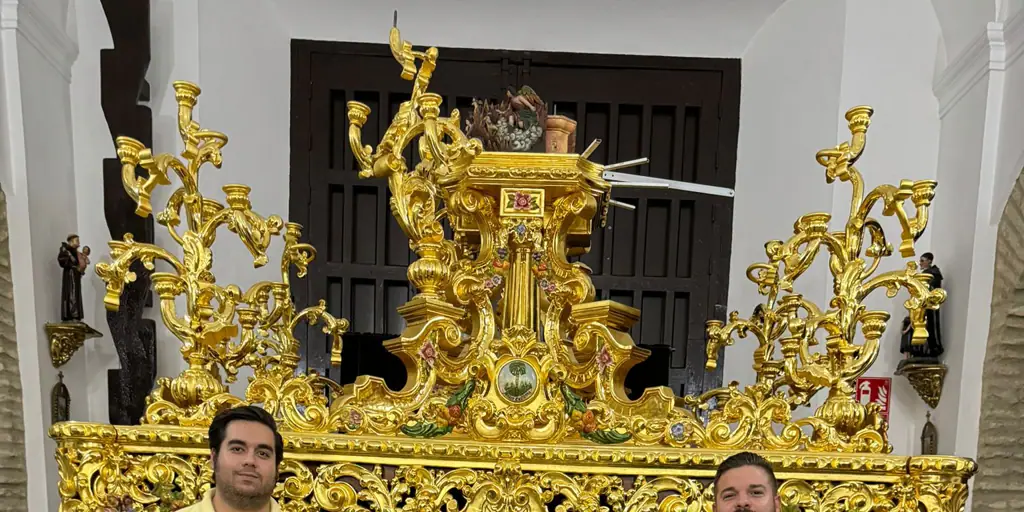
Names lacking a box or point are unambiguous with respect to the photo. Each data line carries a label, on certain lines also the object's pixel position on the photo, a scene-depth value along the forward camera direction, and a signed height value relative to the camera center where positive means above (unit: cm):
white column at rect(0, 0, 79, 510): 304 -15
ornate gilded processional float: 224 -56
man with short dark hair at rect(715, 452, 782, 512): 188 -65
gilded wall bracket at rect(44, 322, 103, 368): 310 -61
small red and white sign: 367 -82
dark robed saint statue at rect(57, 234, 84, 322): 314 -42
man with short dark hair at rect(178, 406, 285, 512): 195 -65
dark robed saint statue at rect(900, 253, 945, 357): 336 -50
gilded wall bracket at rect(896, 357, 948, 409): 335 -70
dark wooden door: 440 +8
